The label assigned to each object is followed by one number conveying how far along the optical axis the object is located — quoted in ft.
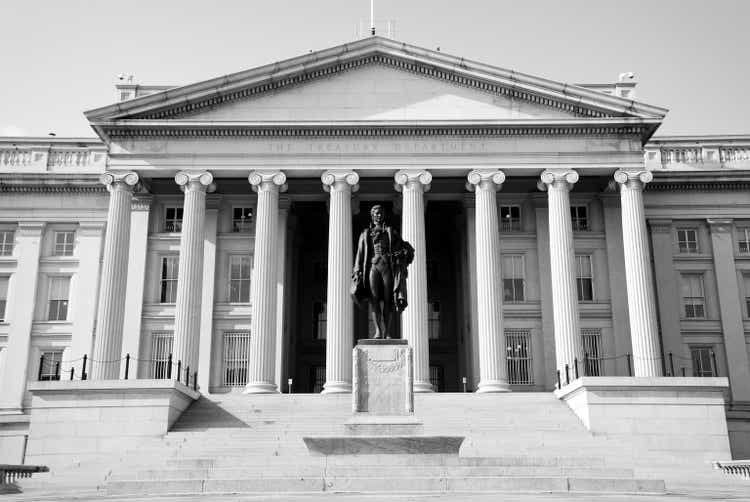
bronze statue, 65.21
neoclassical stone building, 123.03
